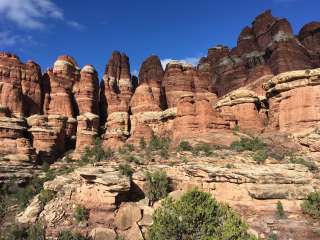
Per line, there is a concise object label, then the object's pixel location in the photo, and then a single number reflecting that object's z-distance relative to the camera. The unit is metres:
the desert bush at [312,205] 20.06
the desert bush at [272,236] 18.73
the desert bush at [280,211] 20.62
